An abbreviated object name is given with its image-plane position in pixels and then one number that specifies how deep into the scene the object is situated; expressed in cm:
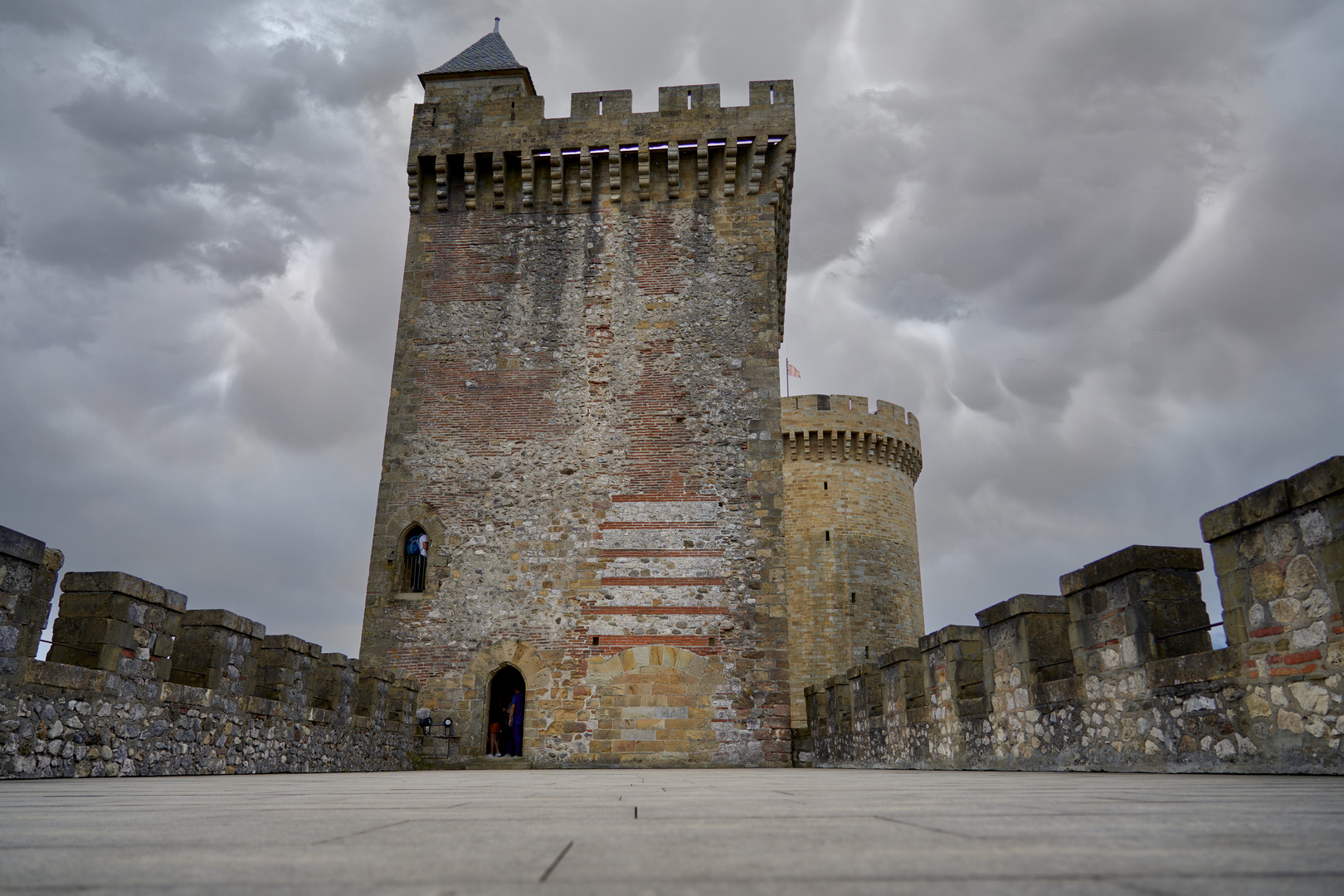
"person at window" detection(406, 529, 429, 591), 1495
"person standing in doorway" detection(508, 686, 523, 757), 1415
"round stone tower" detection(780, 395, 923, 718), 2492
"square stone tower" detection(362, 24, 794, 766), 1391
